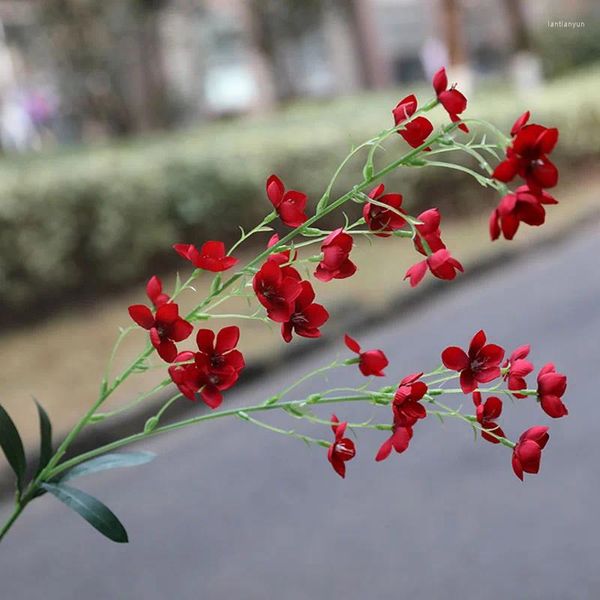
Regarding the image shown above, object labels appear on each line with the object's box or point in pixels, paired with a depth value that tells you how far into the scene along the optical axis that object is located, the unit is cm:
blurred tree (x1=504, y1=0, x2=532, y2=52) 1238
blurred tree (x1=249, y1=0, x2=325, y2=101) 1650
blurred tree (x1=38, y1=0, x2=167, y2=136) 1131
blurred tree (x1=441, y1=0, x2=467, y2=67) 1050
